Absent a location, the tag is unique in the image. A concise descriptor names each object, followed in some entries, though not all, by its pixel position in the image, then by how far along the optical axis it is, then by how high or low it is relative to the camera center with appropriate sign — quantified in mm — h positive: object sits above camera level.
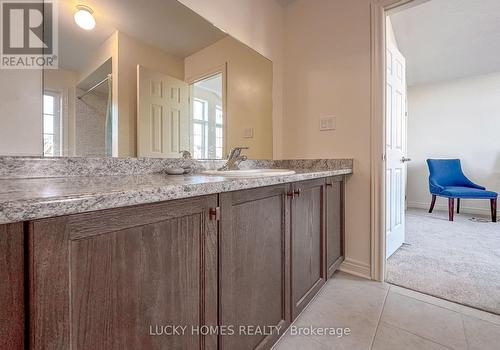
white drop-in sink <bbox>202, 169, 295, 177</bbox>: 1044 +6
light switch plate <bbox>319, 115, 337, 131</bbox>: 1896 +423
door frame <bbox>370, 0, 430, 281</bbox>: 1678 +271
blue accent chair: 3316 -172
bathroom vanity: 392 -221
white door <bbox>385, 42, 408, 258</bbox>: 1995 +227
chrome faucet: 1440 +96
